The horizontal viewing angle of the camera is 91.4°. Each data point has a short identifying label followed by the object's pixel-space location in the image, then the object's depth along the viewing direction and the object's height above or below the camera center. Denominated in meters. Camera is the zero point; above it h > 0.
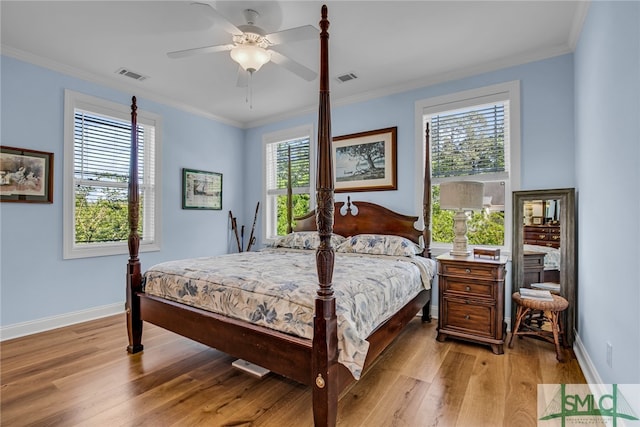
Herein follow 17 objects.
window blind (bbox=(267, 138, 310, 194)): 4.84 +0.76
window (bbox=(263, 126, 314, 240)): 4.81 +0.61
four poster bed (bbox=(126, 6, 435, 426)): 1.57 -0.57
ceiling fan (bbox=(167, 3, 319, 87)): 2.21 +1.27
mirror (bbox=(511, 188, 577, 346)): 2.73 -0.27
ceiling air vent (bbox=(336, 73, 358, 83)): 3.56 +1.57
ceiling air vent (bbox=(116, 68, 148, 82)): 3.43 +1.55
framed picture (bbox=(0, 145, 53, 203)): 2.97 +0.36
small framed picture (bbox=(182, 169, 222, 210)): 4.50 +0.35
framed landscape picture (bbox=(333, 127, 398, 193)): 3.94 +0.70
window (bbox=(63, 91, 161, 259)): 3.40 +0.42
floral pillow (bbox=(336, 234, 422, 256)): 3.33 -0.36
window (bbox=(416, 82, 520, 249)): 3.25 +0.70
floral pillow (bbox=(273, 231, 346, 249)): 3.83 -0.35
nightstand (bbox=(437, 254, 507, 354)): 2.63 -0.75
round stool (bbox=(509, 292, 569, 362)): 2.48 -0.85
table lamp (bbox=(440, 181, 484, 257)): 2.91 +0.12
